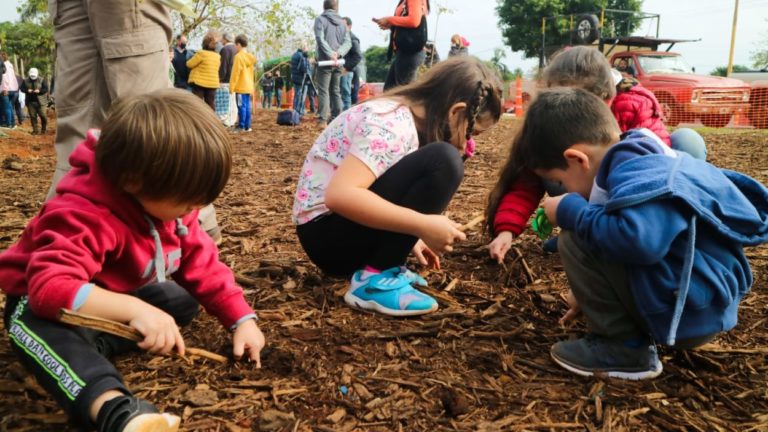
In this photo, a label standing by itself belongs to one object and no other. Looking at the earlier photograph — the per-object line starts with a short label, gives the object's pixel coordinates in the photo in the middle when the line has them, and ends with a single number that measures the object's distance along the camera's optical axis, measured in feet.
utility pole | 75.58
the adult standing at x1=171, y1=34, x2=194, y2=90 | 32.55
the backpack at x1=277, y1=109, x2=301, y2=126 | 35.68
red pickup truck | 39.34
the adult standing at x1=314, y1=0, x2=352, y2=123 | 30.53
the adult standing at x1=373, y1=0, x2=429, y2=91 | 20.36
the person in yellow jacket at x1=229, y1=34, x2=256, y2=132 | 32.94
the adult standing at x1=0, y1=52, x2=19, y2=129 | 43.55
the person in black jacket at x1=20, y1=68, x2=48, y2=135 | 38.78
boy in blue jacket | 4.85
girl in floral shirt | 6.37
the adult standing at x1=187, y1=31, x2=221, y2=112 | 29.32
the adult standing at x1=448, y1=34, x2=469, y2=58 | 37.01
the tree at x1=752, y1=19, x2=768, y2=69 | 145.46
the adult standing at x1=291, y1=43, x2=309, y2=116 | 40.91
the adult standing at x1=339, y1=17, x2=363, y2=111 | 33.99
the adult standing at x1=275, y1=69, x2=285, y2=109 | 79.38
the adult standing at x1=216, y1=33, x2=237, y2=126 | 37.24
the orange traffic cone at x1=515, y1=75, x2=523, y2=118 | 45.19
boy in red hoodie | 4.25
